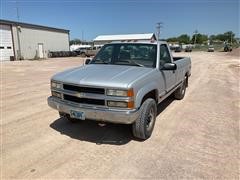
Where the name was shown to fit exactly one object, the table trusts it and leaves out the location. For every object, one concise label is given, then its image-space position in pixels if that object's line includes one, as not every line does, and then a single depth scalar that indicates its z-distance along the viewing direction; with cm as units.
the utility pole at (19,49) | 3188
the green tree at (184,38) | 12050
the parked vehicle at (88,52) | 3803
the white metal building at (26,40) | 3012
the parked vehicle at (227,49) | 5699
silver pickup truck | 359
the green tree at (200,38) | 11404
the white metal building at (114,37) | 6612
